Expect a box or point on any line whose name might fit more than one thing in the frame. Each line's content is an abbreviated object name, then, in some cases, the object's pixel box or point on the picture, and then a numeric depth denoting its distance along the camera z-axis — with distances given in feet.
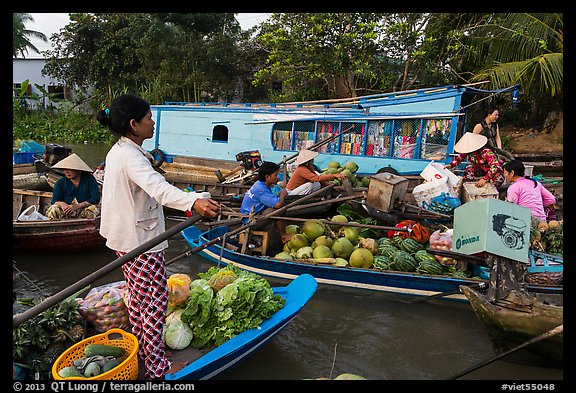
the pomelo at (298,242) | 20.83
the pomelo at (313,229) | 20.85
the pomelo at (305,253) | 20.06
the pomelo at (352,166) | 29.89
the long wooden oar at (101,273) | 7.93
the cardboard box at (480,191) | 20.81
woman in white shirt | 8.80
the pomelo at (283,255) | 20.18
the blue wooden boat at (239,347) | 10.62
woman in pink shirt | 18.67
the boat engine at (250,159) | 32.58
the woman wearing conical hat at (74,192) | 19.71
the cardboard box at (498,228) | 12.33
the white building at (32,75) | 94.21
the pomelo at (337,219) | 21.26
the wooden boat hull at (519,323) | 12.23
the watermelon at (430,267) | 17.88
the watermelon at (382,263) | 18.76
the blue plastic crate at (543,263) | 16.53
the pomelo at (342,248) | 19.83
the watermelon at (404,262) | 18.38
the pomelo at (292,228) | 22.08
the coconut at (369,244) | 19.92
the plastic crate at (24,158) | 37.96
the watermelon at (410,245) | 19.24
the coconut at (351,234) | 20.85
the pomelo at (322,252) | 19.71
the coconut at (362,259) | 19.22
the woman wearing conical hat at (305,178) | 22.98
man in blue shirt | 19.94
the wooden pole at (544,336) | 10.33
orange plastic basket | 9.30
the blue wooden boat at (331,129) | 28.78
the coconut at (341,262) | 19.30
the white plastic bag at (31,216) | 22.39
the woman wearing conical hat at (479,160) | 22.41
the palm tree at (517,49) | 34.61
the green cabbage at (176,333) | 11.60
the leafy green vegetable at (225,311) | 11.80
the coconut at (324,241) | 20.30
